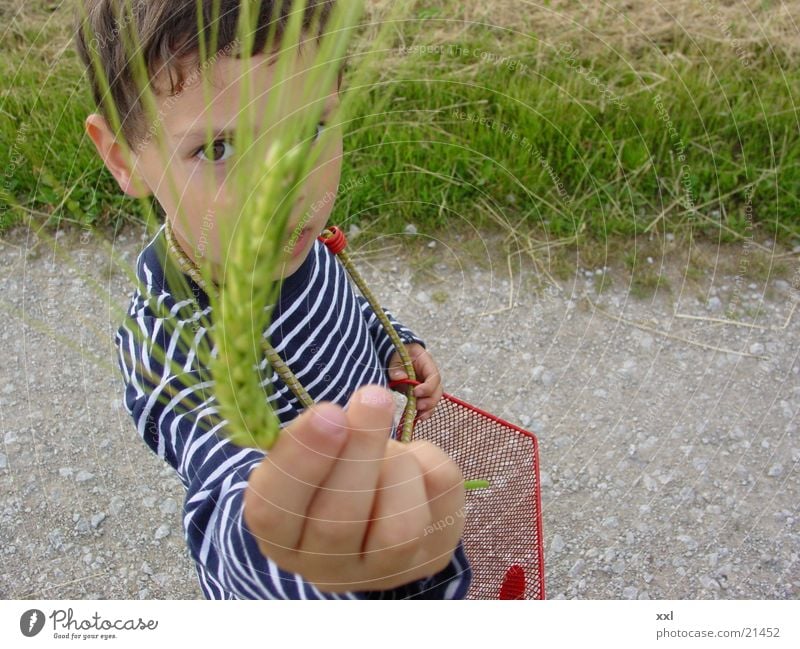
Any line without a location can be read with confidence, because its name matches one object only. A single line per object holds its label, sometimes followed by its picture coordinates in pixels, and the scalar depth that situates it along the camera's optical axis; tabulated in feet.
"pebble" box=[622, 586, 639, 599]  2.59
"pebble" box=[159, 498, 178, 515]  2.86
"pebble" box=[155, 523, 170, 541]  2.78
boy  1.06
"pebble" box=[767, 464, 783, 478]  2.79
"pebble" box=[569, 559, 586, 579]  2.68
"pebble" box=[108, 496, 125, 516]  2.77
